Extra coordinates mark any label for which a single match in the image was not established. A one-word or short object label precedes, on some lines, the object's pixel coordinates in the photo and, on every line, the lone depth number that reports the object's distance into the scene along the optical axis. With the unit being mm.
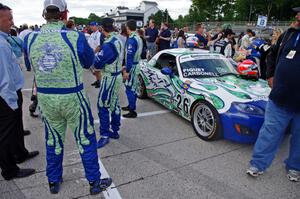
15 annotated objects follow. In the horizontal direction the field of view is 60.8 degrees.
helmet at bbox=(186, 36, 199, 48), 6297
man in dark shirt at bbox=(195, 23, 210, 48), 8992
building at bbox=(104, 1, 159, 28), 95500
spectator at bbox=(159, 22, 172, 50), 10766
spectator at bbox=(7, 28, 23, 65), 3064
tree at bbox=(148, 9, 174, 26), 73538
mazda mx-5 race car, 3617
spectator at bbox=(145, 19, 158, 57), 10938
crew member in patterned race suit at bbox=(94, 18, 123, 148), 3557
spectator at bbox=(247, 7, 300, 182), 2777
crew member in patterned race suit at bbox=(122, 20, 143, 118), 4559
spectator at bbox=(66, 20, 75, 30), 6500
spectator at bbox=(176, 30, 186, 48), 10578
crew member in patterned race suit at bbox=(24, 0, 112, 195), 2297
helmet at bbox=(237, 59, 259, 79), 4742
